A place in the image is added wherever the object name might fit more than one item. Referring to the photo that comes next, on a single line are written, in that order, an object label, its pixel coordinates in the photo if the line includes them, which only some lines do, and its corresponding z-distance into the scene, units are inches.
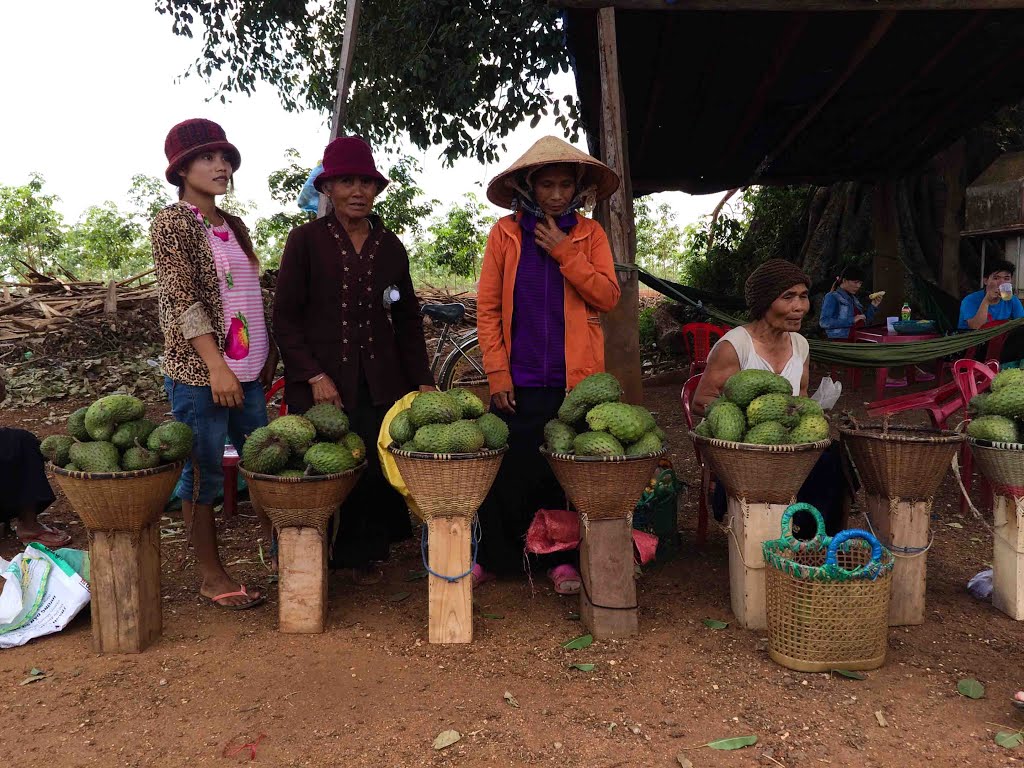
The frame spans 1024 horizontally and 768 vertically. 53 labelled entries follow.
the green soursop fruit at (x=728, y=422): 110.1
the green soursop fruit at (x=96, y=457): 103.1
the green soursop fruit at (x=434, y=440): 106.5
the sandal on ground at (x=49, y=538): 156.6
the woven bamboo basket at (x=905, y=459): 108.9
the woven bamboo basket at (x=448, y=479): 106.7
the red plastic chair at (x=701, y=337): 254.8
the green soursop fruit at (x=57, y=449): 106.7
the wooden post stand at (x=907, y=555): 111.8
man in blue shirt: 241.9
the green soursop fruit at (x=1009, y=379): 113.8
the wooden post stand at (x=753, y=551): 111.2
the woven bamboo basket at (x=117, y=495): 102.2
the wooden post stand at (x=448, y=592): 111.3
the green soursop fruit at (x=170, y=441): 106.8
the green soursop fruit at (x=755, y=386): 114.1
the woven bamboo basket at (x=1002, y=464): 109.0
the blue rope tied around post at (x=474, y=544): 111.0
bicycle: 241.8
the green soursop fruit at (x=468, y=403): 115.2
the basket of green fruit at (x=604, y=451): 107.3
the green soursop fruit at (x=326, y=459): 109.3
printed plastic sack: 112.7
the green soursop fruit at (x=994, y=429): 109.7
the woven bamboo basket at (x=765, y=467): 106.6
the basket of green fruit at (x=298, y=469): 108.8
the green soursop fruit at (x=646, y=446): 108.8
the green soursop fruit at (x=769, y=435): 107.1
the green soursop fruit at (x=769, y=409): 109.7
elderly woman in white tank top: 124.0
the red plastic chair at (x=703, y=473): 137.5
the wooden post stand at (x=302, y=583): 113.0
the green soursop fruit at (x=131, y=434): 107.1
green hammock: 201.3
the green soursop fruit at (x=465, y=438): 106.7
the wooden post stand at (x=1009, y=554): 111.5
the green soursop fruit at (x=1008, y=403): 111.2
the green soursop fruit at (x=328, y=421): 114.3
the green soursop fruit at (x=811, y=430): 107.4
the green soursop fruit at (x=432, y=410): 110.2
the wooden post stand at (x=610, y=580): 111.0
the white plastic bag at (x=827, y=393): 137.6
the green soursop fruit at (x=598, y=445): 106.7
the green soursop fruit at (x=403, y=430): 112.6
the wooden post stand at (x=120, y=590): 106.4
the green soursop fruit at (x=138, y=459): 105.1
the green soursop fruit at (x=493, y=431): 111.8
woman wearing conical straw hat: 122.0
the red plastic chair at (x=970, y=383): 153.9
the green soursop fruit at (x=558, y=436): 111.4
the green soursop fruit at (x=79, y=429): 109.5
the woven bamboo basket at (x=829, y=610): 96.0
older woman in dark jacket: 120.4
